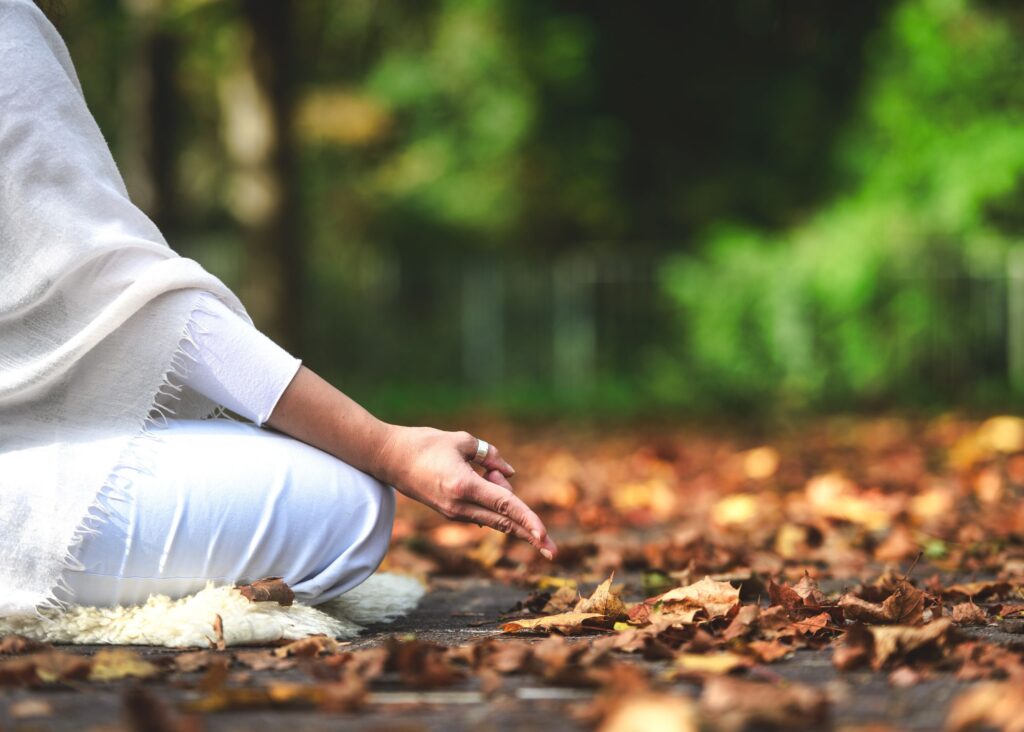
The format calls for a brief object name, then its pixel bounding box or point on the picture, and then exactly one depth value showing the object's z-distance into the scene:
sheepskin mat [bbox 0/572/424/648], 2.33
